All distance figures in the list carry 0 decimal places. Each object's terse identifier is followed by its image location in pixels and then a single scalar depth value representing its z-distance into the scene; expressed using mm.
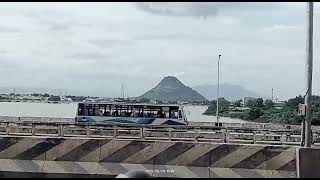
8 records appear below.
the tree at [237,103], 140275
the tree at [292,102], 102106
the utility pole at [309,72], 17047
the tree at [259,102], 105025
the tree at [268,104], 113250
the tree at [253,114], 90731
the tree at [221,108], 119062
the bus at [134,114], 40375
